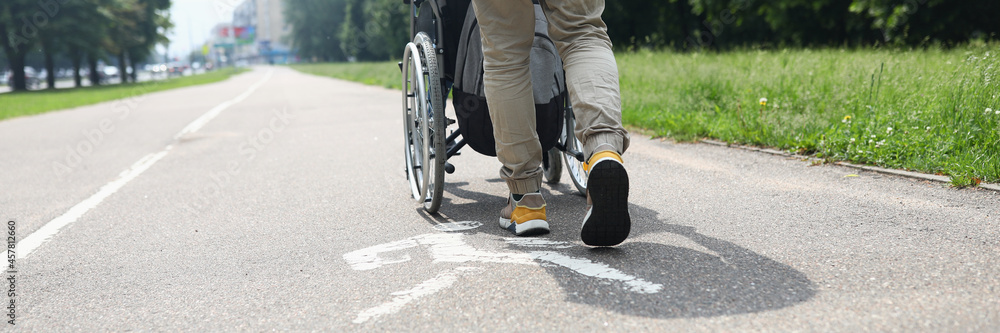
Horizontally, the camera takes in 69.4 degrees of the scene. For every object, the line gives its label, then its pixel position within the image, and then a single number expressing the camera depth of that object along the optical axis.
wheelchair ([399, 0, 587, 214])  3.24
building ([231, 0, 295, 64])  111.07
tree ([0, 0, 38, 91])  37.22
